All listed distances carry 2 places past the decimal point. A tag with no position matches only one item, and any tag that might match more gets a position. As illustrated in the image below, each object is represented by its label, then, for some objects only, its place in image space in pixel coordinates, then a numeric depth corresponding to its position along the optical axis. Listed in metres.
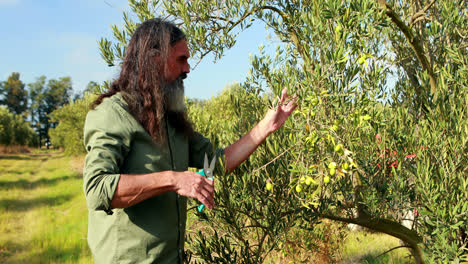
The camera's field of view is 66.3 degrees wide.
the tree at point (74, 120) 29.45
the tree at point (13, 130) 41.50
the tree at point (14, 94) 100.88
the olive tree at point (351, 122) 2.27
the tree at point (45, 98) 105.75
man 1.98
